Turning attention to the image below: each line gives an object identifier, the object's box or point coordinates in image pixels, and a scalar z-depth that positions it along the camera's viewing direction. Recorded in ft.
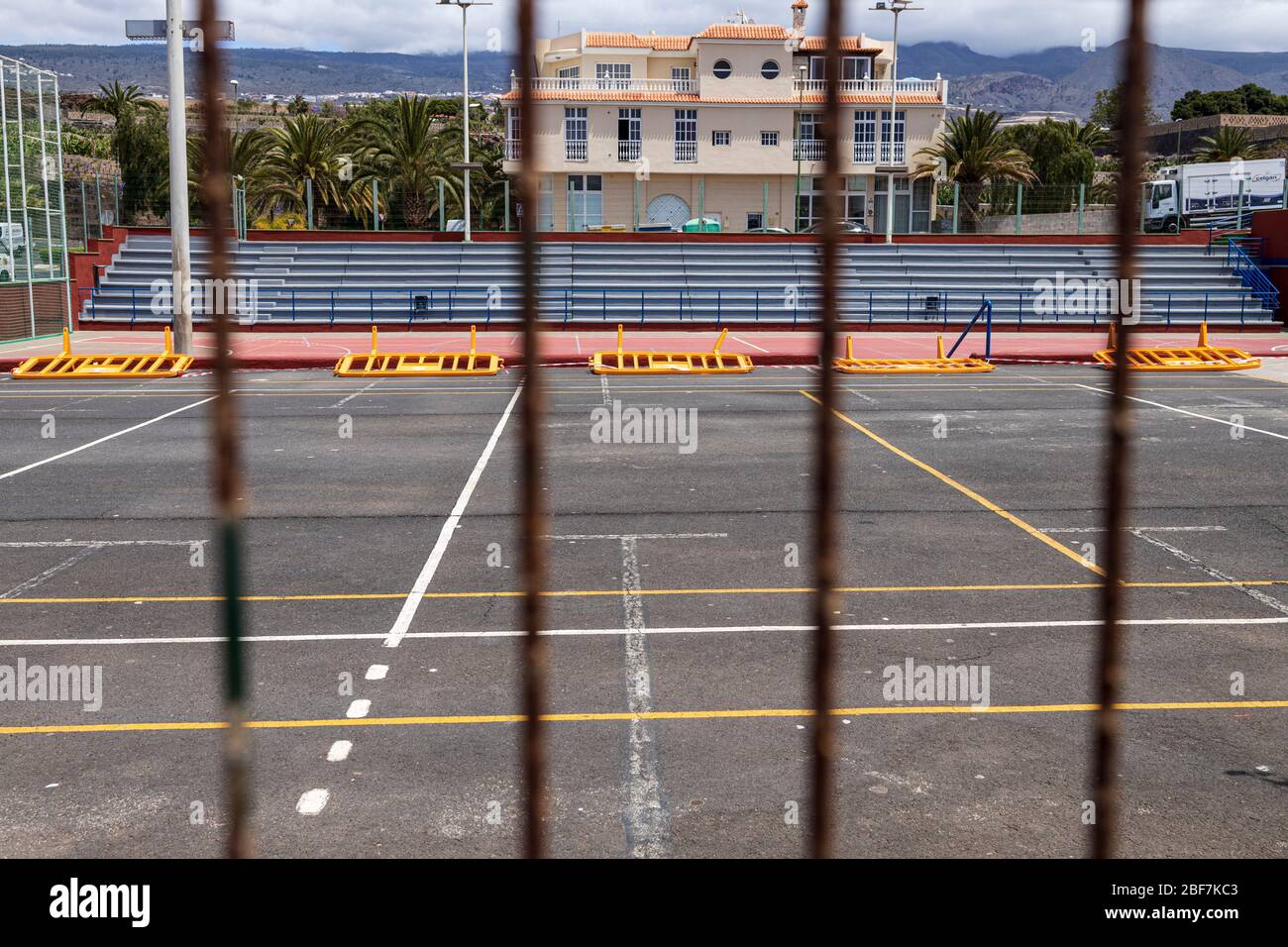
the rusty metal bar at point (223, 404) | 5.39
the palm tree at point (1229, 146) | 241.76
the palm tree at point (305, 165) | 175.01
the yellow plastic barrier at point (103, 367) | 87.61
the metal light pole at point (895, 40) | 143.64
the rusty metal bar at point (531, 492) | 5.56
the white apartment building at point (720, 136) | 214.07
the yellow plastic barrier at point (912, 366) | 90.40
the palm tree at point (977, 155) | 187.01
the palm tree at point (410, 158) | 176.09
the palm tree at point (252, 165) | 165.27
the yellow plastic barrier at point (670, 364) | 91.25
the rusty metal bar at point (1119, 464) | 5.70
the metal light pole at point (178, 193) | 87.81
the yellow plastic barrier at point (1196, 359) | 92.84
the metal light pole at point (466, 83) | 140.13
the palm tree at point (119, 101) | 235.24
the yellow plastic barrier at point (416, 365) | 88.43
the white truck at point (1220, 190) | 172.65
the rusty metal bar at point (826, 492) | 5.74
